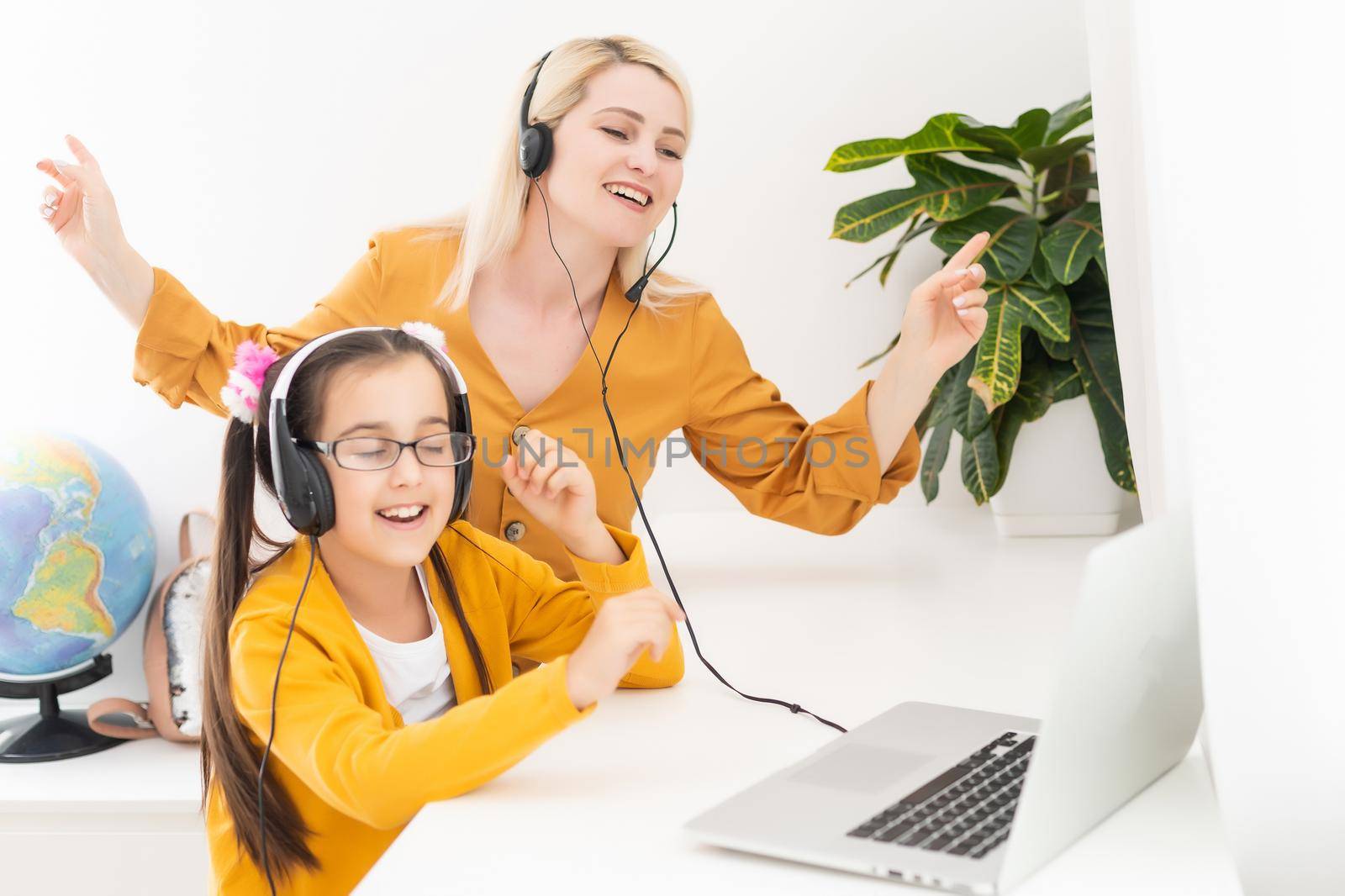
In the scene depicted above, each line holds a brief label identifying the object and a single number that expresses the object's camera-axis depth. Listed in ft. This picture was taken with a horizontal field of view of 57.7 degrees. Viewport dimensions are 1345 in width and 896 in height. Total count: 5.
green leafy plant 5.36
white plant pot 5.69
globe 5.45
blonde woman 4.48
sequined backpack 5.83
